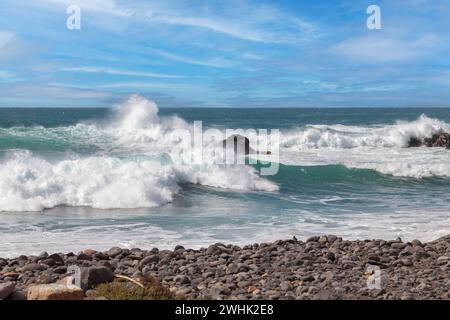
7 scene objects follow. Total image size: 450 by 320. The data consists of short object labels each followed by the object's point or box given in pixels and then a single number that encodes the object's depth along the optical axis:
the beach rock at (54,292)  4.99
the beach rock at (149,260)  7.94
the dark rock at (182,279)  6.93
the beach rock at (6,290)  5.25
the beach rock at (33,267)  7.44
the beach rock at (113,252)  8.39
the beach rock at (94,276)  5.93
